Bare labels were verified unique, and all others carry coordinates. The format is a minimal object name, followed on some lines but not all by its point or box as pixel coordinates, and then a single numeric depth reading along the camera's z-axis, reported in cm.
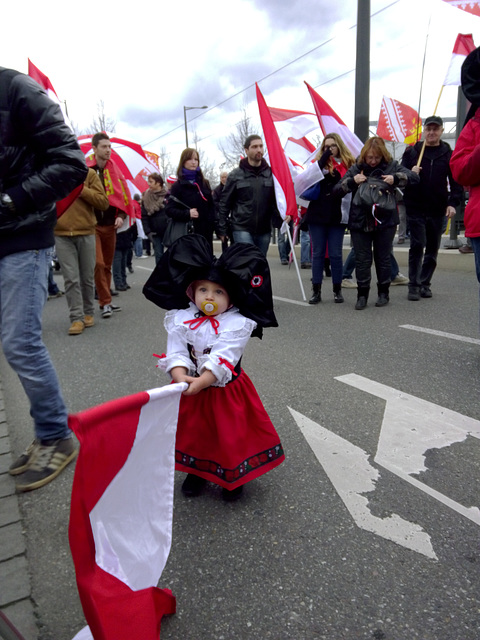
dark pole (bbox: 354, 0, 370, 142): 891
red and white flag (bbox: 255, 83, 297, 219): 614
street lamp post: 3338
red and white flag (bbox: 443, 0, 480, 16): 604
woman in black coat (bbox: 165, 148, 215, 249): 671
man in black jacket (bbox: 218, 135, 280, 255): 599
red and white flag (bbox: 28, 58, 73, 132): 460
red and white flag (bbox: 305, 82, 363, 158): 713
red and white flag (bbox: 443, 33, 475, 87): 636
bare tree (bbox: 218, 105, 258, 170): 3494
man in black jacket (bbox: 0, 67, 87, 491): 230
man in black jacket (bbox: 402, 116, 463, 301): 587
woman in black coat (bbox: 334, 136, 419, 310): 556
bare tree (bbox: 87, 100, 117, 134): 2866
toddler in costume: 210
